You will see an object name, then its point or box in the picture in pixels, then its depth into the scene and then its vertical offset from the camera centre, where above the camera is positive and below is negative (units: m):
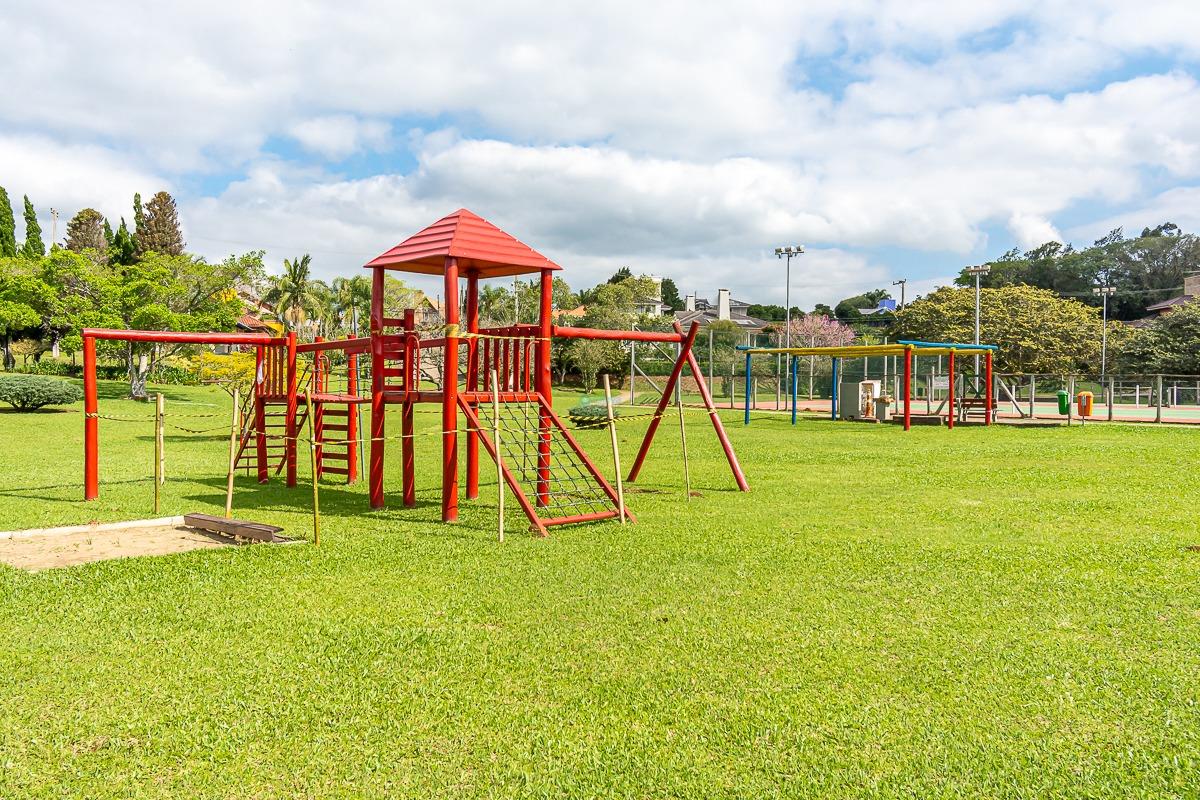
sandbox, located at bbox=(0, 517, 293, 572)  7.39 -1.37
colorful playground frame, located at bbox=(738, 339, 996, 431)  23.31 +1.25
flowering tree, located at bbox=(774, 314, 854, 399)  68.31 +4.80
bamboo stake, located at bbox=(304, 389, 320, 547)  7.52 -1.11
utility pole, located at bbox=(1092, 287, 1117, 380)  48.00 +3.23
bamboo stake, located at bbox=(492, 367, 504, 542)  8.43 -0.31
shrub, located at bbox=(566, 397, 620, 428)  23.06 -0.52
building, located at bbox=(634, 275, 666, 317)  64.78 +8.01
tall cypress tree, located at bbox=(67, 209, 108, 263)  62.69 +11.67
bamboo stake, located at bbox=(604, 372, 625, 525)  8.95 -0.88
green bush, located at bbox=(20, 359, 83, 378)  42.50 +1.19
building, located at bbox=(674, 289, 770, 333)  90.81 +9.15
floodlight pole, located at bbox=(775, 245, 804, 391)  51.72 +8.42
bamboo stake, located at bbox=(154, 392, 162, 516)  9.86 -0.68
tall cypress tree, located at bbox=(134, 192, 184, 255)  57.72 +10.93
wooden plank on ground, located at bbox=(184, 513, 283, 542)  8.00 -1.26
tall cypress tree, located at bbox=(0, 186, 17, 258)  50.03 +9.48
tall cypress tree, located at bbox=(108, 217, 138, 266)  51.35 +8.55
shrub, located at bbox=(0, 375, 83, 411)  24.55 +0.03
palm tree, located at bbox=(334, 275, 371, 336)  55.62 +6.18
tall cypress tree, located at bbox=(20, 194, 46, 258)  53.53 +9.87
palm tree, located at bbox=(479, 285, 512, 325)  57.44 +5.96
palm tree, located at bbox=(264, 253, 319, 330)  54.00 +6.13
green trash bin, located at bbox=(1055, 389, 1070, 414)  25.42 -0.17
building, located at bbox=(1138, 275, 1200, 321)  71.00 +8.23
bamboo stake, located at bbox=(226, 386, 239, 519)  8.78 -0.50
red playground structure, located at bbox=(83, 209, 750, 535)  9.22 +0.29
